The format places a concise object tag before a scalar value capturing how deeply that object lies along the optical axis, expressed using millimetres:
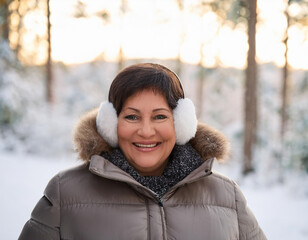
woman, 1995
